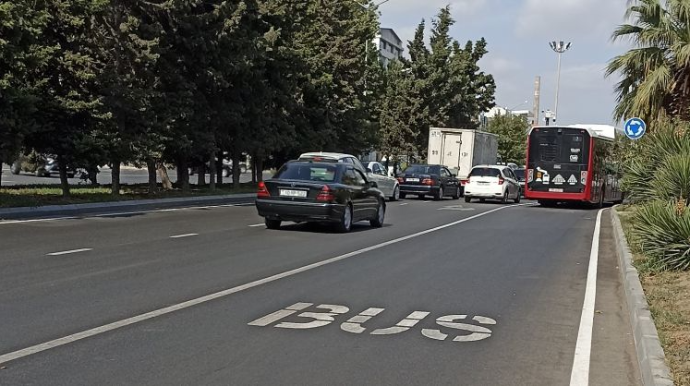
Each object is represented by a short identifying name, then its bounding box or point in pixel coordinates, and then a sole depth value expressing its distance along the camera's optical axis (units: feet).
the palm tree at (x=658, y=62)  72.23
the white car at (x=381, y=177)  88.89
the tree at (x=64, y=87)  69.92
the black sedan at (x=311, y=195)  53.57
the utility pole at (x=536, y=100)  206.80
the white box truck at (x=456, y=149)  143.23
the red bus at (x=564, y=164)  101.35
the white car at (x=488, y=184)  110.93
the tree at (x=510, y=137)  261.85
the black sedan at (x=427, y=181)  114.01
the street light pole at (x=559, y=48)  221.25
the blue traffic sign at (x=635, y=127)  74.18
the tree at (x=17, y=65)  58.70
